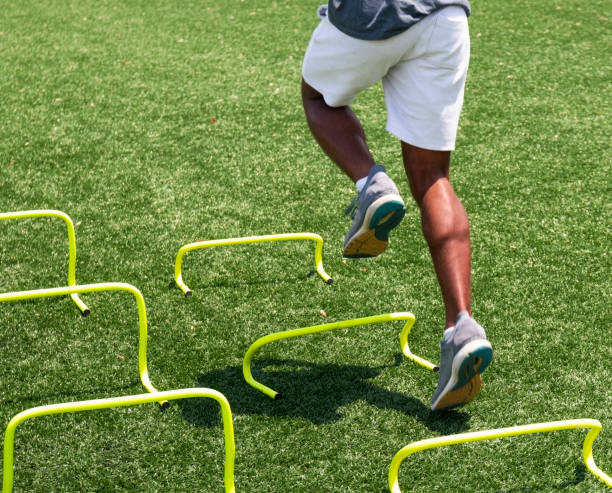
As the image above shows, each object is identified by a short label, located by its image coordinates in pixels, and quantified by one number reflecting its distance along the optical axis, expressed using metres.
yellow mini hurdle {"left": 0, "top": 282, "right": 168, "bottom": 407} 3.52
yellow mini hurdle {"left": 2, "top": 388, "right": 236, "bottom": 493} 2.72
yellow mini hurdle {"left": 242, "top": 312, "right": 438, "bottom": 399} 3.68
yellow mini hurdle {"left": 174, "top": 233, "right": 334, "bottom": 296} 4.50
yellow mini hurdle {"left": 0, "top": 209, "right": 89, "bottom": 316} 4.34
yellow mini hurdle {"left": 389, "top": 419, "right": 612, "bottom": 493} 2.88
